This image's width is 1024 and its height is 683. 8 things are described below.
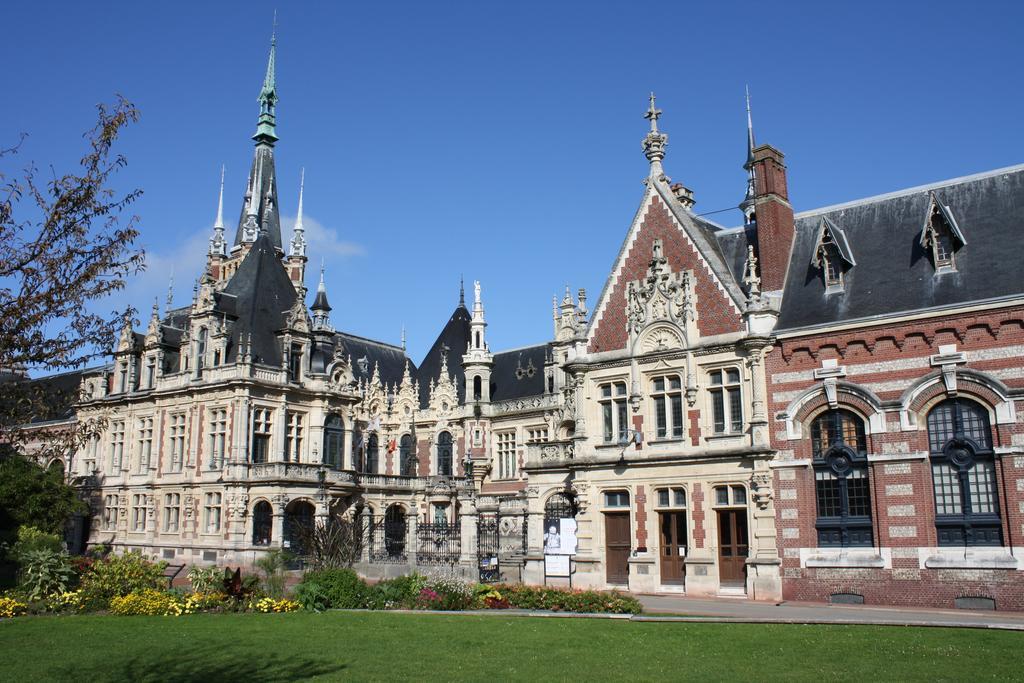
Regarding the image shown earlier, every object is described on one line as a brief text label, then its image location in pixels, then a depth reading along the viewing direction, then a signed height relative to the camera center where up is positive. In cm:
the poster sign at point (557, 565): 3064 -211
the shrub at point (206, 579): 2473 -201
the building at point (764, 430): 2430 +237
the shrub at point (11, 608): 2277 -255
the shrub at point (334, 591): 2383 -230
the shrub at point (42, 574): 2433 -180
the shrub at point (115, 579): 2400 -197
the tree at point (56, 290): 1484 +378
